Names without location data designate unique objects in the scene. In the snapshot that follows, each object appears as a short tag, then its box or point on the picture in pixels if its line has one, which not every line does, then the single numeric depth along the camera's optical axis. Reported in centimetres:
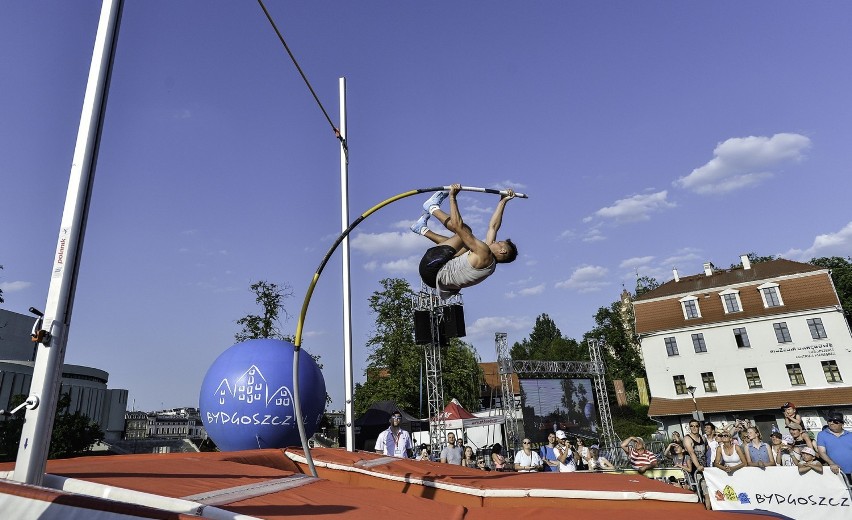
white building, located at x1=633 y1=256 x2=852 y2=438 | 2852
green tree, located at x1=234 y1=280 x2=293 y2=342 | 2858
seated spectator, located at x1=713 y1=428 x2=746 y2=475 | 771
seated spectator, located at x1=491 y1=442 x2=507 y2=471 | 990
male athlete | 520
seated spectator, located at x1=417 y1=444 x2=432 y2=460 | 1191
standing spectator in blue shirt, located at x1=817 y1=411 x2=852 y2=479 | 704
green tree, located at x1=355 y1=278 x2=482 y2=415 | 3475
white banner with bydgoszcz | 697
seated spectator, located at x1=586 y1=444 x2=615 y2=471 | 1020
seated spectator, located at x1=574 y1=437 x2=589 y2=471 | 1090
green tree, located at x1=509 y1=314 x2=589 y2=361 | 6606
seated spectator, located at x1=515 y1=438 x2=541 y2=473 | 965
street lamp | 2446
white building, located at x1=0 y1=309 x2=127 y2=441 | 4100
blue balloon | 811
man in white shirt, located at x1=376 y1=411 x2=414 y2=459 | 998
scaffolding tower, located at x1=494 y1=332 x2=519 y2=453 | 2648
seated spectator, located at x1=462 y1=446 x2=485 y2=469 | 1093
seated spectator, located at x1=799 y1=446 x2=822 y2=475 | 710
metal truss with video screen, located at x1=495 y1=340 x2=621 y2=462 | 2817
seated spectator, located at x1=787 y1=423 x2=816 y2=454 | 836
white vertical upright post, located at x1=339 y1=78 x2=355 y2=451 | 899
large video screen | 3045
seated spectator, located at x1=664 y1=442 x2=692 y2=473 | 836
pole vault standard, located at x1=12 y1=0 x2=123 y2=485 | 316
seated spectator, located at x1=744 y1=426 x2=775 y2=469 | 768
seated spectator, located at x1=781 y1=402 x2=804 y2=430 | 871
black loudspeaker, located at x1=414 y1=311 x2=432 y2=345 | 1047
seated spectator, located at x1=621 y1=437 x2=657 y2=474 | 852
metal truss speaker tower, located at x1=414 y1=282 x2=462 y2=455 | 2039
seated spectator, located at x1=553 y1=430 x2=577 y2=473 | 953
